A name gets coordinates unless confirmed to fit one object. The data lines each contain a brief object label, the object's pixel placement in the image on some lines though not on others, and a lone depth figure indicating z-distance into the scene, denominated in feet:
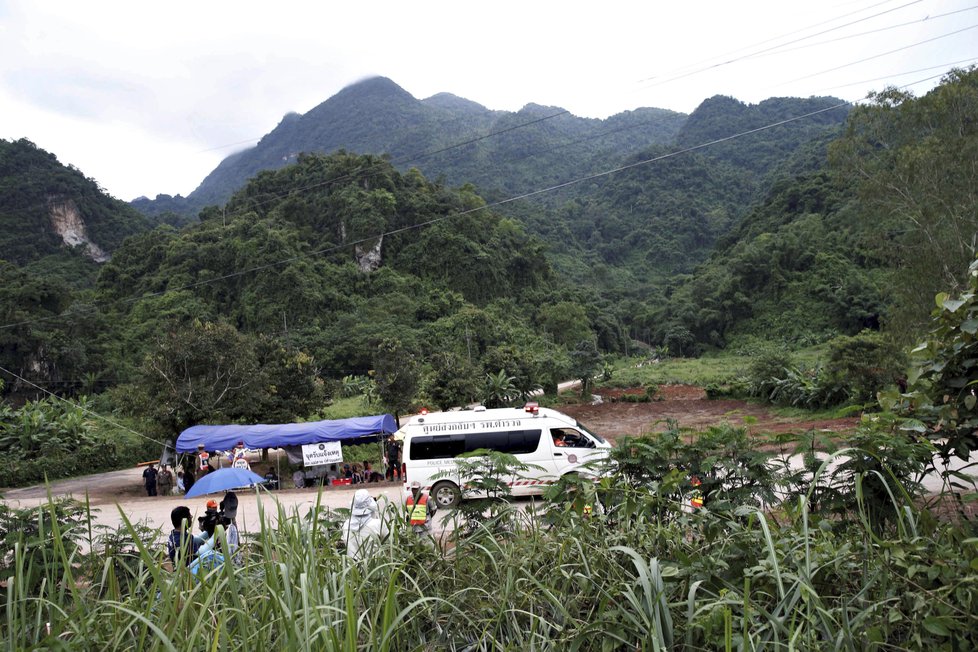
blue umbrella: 26.25
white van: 37.81
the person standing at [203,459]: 45.21
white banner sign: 48.39
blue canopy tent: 48.73
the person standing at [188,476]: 48.39
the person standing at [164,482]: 51.11
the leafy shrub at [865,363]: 65.21
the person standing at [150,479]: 49.55
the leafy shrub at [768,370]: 89.30
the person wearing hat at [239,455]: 36.88
